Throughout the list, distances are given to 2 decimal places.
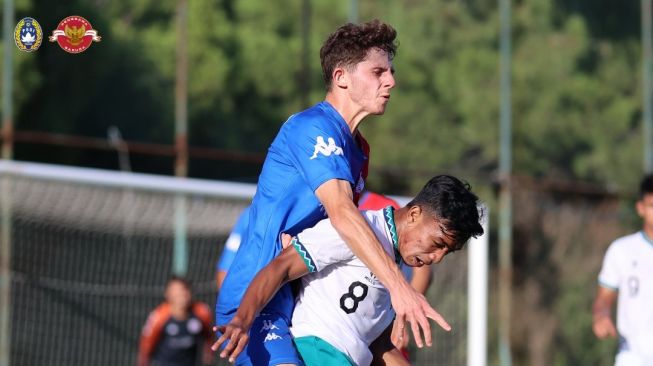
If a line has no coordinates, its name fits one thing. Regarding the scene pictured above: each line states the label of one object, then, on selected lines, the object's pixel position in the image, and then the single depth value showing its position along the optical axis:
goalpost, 25.09
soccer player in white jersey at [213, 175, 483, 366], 9.06
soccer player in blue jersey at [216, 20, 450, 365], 8.93
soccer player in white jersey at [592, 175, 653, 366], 17.19
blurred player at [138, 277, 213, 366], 25.20
